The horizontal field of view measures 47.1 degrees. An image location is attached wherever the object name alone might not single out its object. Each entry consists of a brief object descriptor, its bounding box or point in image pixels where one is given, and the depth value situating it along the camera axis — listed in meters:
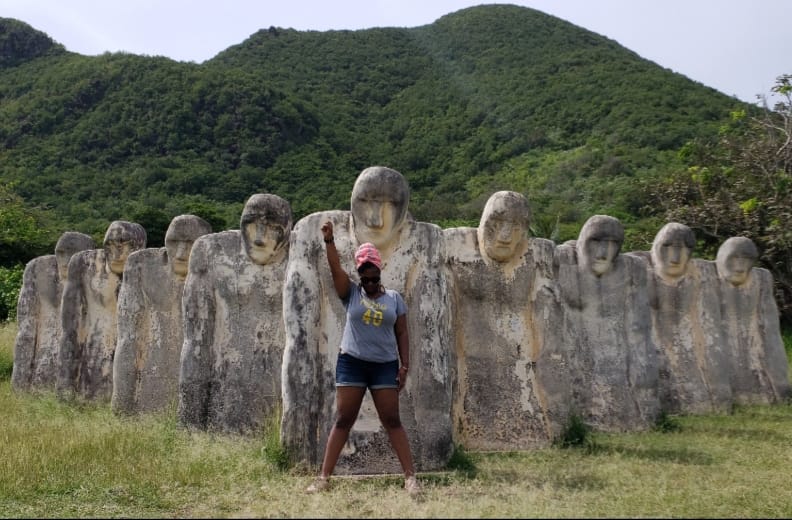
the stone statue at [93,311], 10.76
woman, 5.33
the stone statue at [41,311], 11.98
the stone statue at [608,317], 9.24
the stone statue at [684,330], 10.43
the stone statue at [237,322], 8.13
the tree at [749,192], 16.14
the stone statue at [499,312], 7.63
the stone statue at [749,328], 11.12
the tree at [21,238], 22.61
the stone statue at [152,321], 9.56
